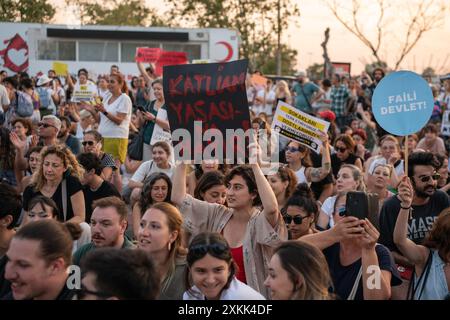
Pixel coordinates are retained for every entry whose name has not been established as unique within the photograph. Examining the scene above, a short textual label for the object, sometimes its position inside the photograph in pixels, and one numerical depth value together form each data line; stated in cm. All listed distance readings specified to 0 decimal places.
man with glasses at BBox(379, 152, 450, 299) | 614
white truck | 2888
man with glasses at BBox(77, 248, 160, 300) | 347
